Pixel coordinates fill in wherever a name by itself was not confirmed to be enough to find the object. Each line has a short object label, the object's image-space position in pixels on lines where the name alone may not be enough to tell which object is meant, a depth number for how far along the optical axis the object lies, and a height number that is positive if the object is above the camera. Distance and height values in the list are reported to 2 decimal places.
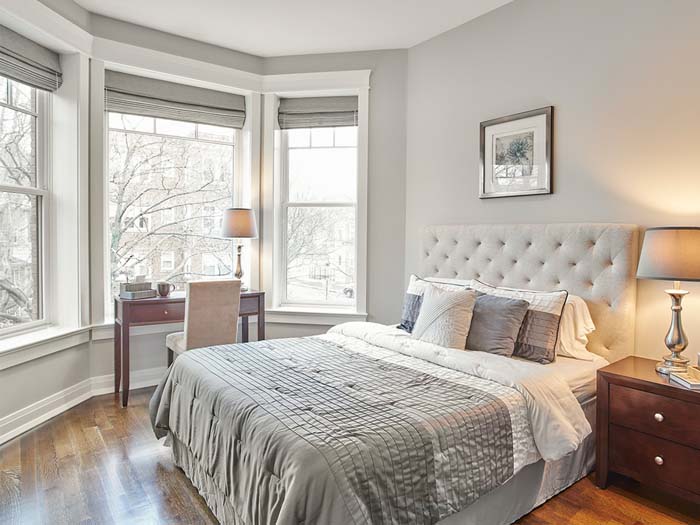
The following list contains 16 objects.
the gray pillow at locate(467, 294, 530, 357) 2.54 -0.39
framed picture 2.96 +0.68
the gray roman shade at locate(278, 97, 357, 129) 4.14 +1.30
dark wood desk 3.36 -0.48
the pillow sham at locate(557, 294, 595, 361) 2.60 -0.42
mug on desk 3.58 -0.27
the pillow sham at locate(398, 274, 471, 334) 3.07 -0.30
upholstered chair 3.29 -0.45
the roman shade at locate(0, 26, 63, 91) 2.91 +1.30
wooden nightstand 1.98 -0.80
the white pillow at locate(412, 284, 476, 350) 2.58 -0.37
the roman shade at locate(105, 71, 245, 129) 3.70 +1.32
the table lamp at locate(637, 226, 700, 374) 2.04 -0.04
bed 1.45 -0.61
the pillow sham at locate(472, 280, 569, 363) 2.51 -0.40
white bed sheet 2.31 -0.61
